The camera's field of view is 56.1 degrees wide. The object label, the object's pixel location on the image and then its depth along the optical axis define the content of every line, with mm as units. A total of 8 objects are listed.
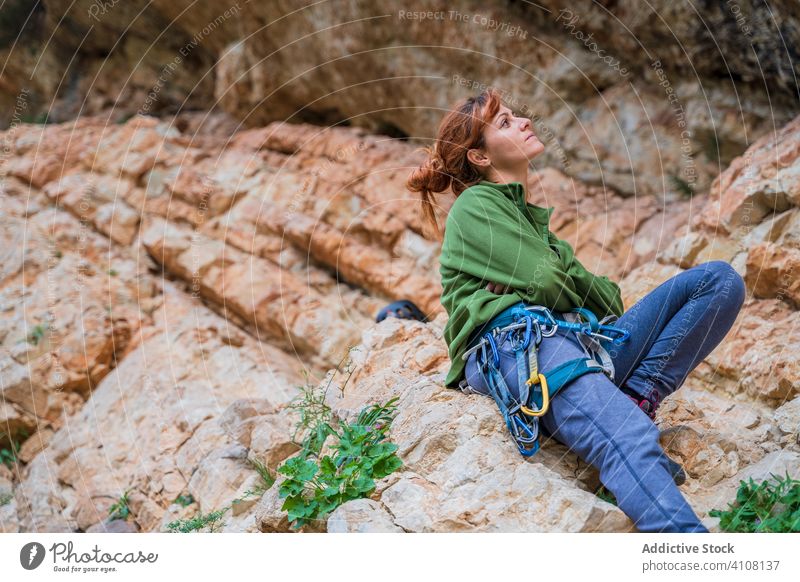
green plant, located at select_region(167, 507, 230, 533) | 4352
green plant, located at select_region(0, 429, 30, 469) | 6258
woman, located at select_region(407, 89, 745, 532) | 2975
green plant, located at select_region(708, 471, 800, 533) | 2840
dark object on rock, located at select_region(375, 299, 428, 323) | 5621
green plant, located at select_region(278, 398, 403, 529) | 3221
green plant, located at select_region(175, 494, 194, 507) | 4949
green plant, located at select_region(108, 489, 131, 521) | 5270
